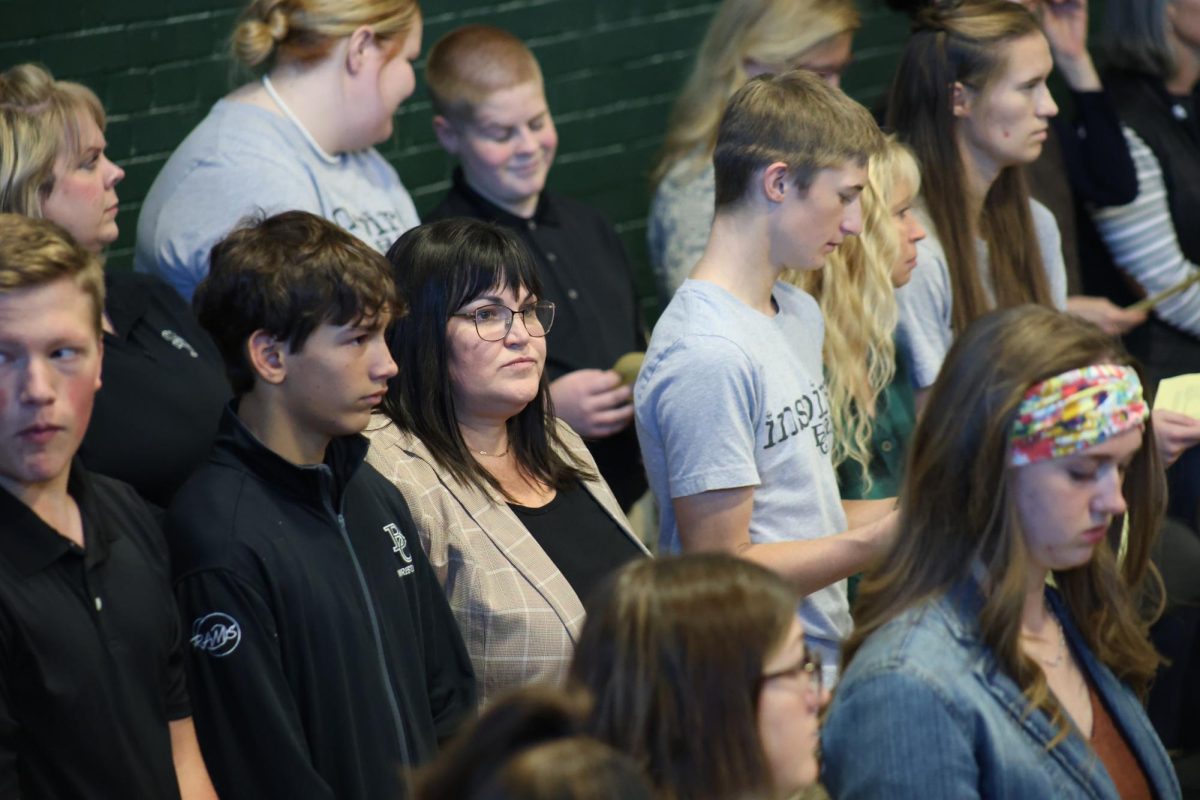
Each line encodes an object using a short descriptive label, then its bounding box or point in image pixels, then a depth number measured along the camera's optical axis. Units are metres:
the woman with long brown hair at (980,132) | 7.24
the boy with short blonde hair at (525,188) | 7.44
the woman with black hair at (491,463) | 5.05
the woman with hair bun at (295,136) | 6.49
